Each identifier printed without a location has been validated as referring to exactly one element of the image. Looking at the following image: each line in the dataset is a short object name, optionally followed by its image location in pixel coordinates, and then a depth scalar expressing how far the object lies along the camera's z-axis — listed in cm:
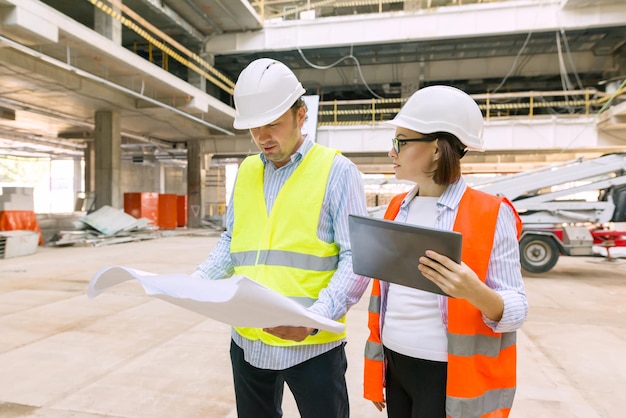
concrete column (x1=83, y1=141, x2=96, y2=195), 2338
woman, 129
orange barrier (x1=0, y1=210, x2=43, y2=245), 1202
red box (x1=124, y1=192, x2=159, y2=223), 1906
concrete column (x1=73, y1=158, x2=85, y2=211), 3095
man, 147
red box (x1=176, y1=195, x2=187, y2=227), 2264
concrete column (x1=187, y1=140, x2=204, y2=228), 2130
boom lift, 776
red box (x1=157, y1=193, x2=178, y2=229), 2084
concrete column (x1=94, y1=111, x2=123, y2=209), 1585
